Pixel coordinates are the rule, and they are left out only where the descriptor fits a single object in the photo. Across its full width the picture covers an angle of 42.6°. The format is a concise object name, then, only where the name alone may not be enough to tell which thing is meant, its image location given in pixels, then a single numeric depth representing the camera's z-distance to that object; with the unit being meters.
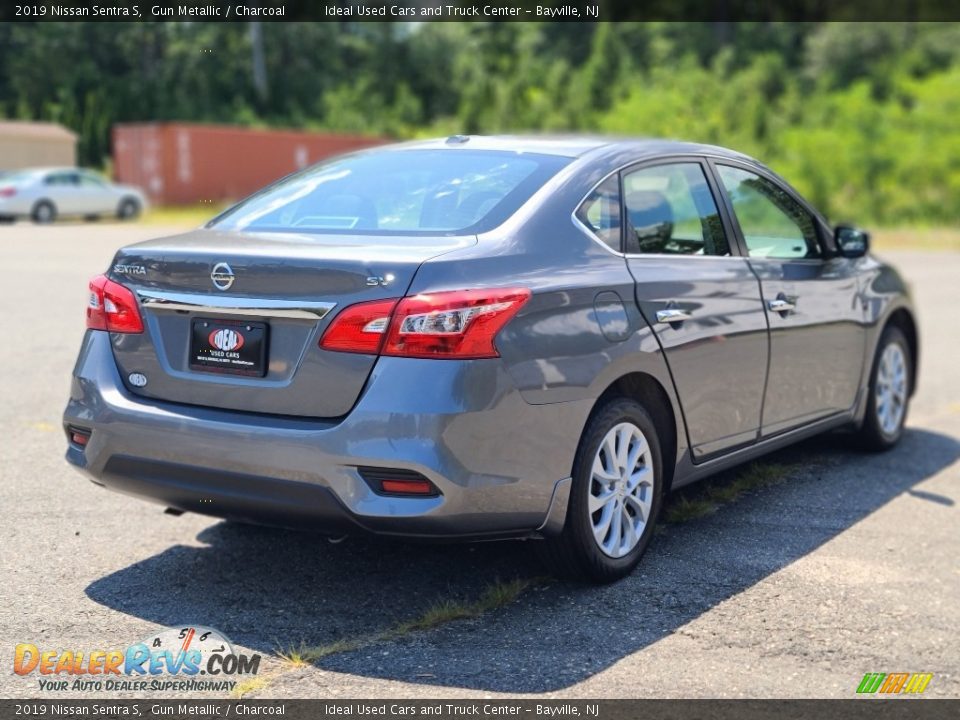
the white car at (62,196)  29.48
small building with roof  40.50
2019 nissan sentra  3.88
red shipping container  37.34
